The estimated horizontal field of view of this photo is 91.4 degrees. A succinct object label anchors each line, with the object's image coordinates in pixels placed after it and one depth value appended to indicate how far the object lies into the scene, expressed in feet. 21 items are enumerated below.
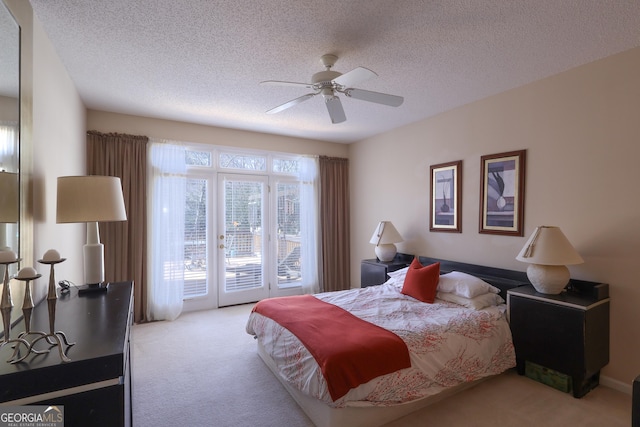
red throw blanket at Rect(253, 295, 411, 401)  6.30
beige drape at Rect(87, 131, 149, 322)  12.56
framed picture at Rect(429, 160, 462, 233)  12.35
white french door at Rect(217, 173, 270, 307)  15.42
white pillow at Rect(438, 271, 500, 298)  9.77
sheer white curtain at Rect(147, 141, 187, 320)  13.52
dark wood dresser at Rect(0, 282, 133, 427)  3.24
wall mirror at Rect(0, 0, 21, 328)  4.69
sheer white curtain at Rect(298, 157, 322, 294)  17.20
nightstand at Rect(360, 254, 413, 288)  13.71
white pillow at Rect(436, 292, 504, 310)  9.48
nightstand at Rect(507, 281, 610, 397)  7.72
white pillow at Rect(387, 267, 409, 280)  12.08
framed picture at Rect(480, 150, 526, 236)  10.36
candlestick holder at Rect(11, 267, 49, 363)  3.47
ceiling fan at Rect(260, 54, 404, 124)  7.65
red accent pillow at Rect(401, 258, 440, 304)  10.38
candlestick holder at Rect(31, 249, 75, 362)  3.56
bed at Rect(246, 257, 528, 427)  6.49
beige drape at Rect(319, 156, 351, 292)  17.65
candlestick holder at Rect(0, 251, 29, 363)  3.89
